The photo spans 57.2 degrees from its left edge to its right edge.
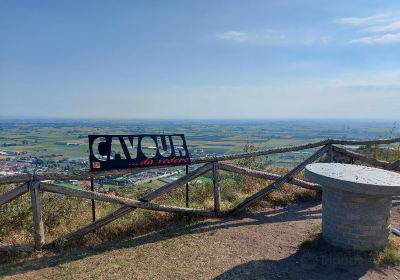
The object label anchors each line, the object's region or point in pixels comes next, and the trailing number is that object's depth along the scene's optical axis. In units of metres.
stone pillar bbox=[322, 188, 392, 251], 5.69
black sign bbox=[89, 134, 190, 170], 6.41
